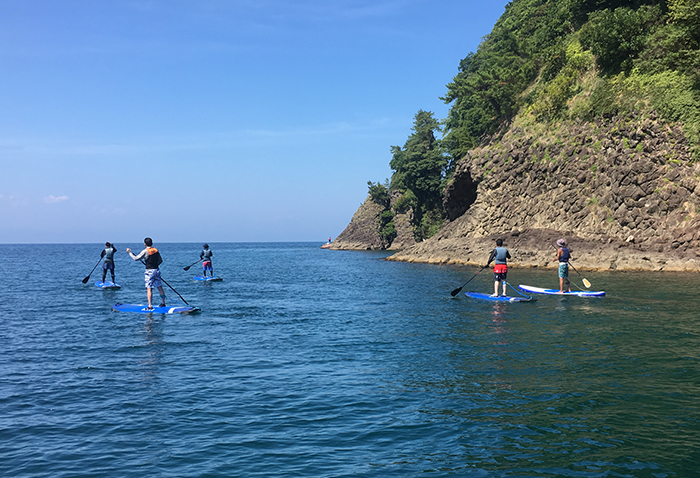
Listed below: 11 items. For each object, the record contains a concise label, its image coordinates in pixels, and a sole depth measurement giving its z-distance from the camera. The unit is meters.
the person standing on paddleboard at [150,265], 20.53
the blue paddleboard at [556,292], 24.79
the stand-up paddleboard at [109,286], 34.15
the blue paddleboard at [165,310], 22.20
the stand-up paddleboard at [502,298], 24.34
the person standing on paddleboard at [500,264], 23.98
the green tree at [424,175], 85.12
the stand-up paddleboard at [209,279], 39.17
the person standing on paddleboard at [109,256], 33.09
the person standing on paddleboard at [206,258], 37.56
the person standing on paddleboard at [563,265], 25.17
